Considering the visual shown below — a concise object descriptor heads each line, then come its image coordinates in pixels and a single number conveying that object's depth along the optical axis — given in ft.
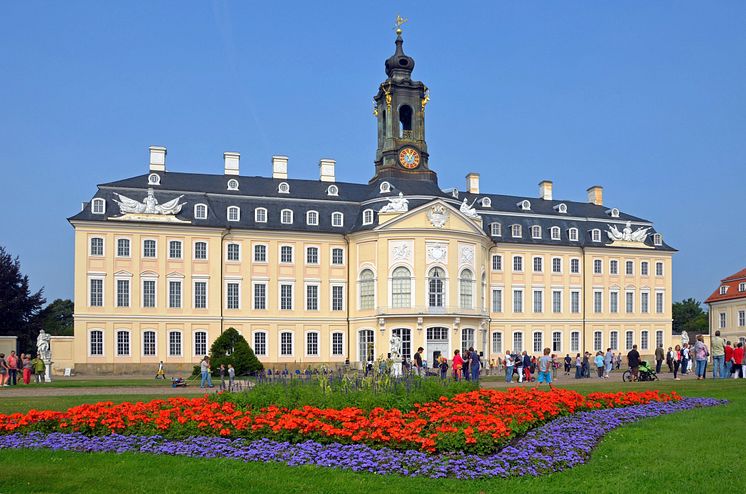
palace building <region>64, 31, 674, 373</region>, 174.29
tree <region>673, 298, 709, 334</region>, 365.20
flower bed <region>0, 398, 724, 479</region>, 41.55
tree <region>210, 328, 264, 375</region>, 144.05
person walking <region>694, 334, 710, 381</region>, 105.29
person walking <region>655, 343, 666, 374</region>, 127.85
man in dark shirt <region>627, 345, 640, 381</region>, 111.24
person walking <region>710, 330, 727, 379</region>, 102.42
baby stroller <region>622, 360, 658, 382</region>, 110.30
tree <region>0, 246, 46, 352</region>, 197.84
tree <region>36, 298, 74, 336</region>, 245.65
